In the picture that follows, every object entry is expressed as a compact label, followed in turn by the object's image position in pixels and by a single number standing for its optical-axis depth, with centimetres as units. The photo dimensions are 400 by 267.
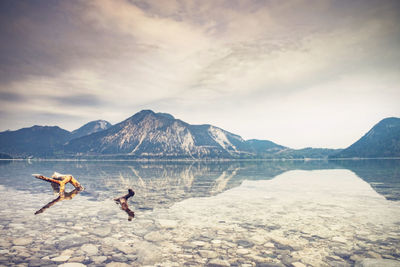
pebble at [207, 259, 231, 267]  700
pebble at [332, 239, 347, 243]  909
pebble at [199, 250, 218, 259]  766
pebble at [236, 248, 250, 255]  793
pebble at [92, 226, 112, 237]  988
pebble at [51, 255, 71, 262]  727
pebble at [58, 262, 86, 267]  688
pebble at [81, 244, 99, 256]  785
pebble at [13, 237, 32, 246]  848
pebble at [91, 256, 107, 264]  721
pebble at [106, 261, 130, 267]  695
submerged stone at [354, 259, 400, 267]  693
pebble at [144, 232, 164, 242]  930
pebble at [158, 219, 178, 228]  1126
